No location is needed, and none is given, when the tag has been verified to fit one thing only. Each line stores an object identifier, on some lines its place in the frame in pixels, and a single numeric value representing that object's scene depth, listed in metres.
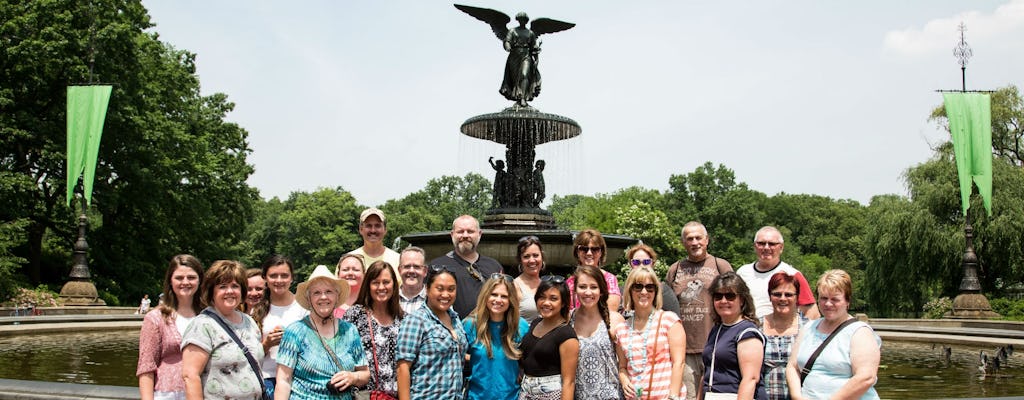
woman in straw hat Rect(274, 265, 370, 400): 4.19
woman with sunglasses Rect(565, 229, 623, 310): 5.57
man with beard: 5.60
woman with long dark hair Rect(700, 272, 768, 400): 4.32
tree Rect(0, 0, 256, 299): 27.39
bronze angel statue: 17.11
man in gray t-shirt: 5.82
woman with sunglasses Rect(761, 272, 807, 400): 4.54
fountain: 16.16
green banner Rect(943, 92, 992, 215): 21.64
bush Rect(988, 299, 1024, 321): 23.70
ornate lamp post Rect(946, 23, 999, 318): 22.98
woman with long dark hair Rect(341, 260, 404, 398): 4.44
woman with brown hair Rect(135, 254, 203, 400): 4.10
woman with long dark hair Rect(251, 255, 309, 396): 4.84
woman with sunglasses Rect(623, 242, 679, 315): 5.24
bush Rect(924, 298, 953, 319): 25.45
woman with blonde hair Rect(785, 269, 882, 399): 4.02
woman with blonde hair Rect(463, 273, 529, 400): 4.54
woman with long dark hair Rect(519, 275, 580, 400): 4.44
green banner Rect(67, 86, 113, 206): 20.16
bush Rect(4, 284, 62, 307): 21.97
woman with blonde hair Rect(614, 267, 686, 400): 4.73
